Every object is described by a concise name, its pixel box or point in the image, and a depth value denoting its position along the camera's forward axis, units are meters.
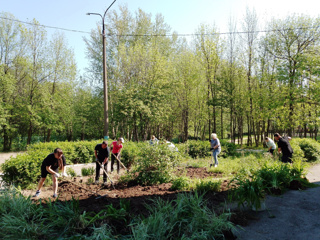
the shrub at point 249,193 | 4.82
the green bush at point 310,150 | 12.88
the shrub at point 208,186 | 5.85
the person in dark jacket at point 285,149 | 9.01
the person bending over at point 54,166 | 6.36
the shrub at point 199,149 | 14.89
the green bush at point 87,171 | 9.44
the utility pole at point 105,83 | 11.49
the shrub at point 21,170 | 7.20
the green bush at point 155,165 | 7.29
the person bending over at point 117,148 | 9.95
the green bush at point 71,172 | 8.77
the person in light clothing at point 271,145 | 11.10
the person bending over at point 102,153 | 8.21
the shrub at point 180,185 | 6.20
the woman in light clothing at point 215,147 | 10.76
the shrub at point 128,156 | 11.61
